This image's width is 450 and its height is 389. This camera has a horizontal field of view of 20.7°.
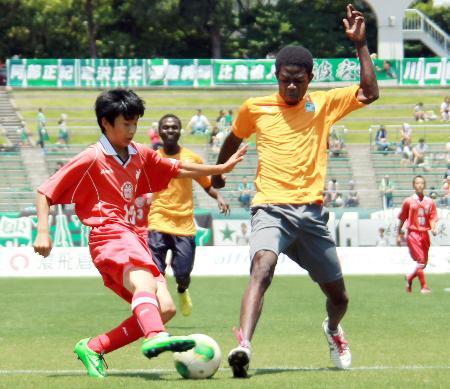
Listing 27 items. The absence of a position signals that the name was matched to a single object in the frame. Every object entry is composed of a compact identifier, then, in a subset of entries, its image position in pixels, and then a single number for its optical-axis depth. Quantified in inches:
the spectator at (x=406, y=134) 1720.0
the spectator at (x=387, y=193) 1505.9
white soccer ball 338.3
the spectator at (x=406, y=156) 1654.8
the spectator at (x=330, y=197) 1462.8
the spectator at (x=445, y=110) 1945.1
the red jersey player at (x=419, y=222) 896.9
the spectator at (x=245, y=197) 1460.4
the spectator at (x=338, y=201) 1467.8
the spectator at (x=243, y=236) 1325.0
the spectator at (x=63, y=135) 1817.2
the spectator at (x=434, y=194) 1391.5
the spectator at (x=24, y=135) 1852.2
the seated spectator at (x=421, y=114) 1962.4
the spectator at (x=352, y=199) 1487.5
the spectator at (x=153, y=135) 1653.2
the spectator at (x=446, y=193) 1369.3
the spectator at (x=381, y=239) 1318.9
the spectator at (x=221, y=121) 1801.4
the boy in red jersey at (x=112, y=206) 338.3
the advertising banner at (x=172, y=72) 1957.4
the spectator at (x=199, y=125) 1836.9
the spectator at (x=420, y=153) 1644.9
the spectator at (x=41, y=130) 1779.5
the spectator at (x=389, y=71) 2015.3
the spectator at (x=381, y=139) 1738.4
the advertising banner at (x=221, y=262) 1167.6
